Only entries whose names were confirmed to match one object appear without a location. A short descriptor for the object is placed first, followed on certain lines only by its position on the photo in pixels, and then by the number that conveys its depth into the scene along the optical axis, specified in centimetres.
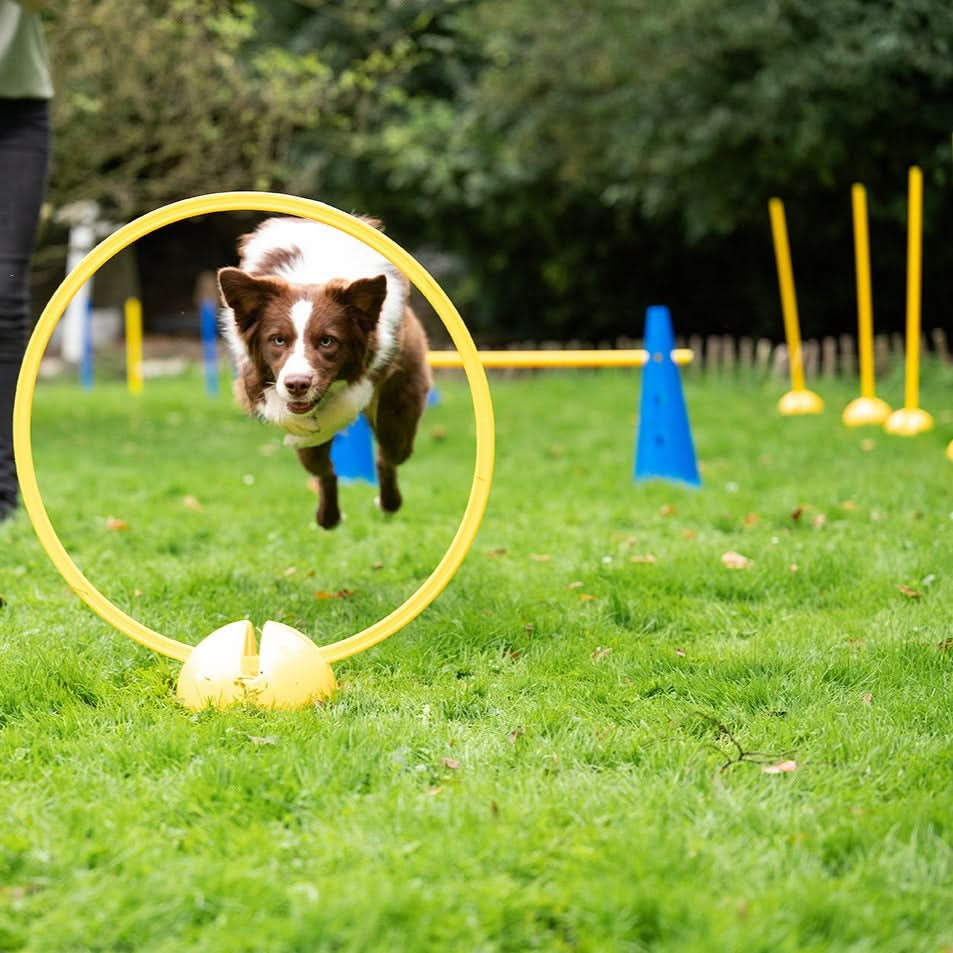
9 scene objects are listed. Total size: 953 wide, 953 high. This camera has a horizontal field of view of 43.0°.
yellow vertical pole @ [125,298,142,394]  1362
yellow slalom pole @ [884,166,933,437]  796
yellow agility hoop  308
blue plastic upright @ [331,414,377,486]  623
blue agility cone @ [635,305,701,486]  620
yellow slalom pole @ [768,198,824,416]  960
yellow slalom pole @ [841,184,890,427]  877
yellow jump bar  553
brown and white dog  321
